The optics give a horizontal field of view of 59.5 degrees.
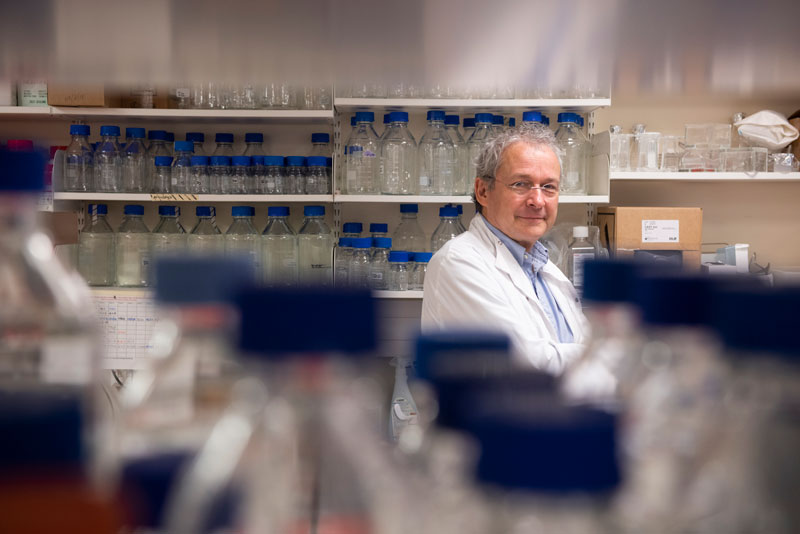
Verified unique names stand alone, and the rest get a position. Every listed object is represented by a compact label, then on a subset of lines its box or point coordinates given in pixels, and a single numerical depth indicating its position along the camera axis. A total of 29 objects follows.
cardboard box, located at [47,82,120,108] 2.82
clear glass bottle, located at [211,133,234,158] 2.99
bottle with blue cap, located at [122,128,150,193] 3.01
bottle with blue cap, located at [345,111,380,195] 2.95
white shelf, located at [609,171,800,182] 2.87
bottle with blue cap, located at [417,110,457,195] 2.96
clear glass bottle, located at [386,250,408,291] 2.98
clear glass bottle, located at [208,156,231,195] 2.98
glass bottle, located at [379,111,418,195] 2.96
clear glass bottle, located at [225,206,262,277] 3.03
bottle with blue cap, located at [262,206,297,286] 3.02
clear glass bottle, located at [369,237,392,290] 2.90
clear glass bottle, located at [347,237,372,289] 2.97
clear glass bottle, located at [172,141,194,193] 2.98
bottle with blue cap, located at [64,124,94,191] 2.96
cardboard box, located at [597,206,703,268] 2.82
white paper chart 2.87
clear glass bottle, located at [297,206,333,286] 3.03
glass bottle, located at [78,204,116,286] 3.05
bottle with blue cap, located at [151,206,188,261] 3.01
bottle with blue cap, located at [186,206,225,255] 3.02
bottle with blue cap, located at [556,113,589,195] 2.99
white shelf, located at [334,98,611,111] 2.82
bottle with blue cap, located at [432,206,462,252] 3.07
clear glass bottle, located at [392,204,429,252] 3.13
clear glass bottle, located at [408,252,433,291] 2.96
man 1.95
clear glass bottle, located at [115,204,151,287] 3.04
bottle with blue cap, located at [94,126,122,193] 2.97
